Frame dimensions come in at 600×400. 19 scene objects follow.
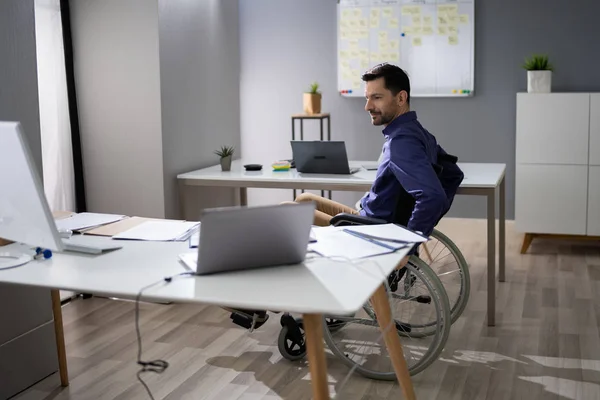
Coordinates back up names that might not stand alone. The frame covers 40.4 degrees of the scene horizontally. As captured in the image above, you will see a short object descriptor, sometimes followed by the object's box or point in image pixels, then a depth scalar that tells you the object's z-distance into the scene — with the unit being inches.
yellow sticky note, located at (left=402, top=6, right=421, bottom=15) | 252.5
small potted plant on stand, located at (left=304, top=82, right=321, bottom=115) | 223.6
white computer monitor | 92.0
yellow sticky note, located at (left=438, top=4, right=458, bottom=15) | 249.3
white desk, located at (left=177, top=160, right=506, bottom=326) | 159.9
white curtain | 176.7
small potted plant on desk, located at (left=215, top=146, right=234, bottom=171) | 192.1
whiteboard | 250.4
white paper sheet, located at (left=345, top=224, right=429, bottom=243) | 107.0
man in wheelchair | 131.0
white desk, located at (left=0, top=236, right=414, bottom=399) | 83.5
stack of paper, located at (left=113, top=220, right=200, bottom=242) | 113.7
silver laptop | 88.2
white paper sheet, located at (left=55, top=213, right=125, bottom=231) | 120.7
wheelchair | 133.0
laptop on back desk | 176.6
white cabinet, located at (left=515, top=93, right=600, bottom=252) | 217.6
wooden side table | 226.7
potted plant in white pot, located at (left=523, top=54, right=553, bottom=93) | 222.2
